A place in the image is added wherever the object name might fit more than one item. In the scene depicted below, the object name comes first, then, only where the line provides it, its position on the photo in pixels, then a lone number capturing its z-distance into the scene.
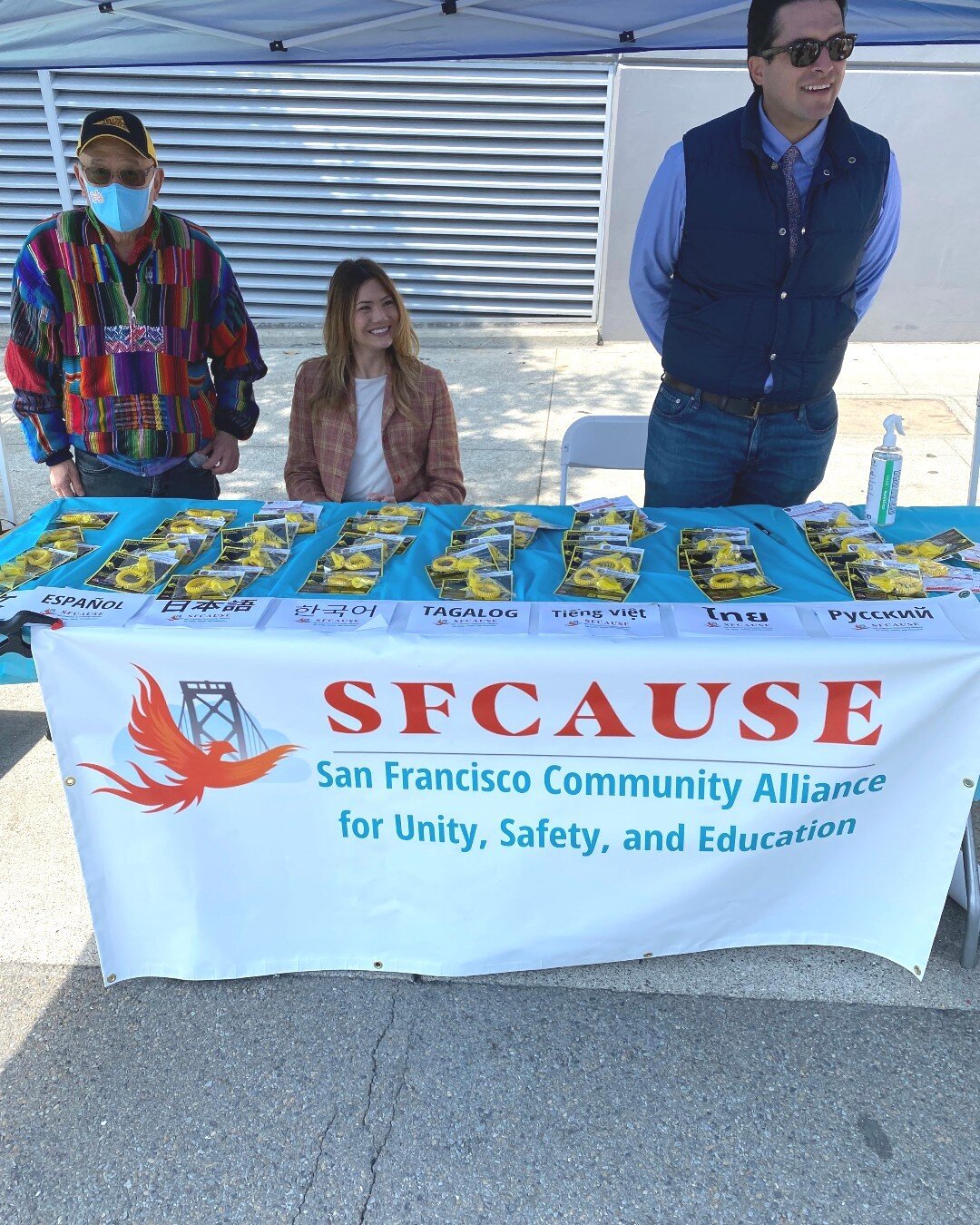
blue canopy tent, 3.08
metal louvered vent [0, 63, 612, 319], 6.92
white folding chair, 3.26
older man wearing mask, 2.52
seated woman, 2.87
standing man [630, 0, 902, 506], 2.29
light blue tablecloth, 2.06
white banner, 1.86
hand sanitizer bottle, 2.31
